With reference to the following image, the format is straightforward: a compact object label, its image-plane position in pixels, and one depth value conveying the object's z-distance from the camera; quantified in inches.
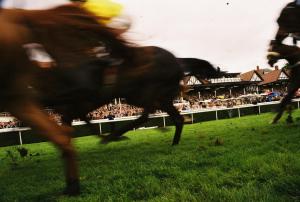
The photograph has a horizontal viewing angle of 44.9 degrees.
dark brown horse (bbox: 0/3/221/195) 101.2
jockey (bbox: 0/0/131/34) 127.0
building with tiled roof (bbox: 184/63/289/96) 1836.2
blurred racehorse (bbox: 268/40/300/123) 205.2
